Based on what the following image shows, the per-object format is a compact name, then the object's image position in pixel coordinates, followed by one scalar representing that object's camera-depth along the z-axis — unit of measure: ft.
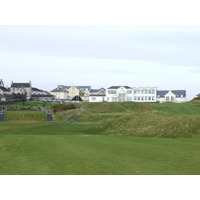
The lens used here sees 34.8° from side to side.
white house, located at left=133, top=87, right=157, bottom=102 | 464.24
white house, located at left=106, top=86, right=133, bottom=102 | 464.65
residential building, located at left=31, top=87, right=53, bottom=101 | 614.26
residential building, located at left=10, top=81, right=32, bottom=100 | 599.98
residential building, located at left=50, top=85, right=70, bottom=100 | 651.21
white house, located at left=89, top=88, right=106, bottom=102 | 508.86
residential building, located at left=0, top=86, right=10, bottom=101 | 542.57
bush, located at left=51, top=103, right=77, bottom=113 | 296.98
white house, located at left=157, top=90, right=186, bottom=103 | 529.04
